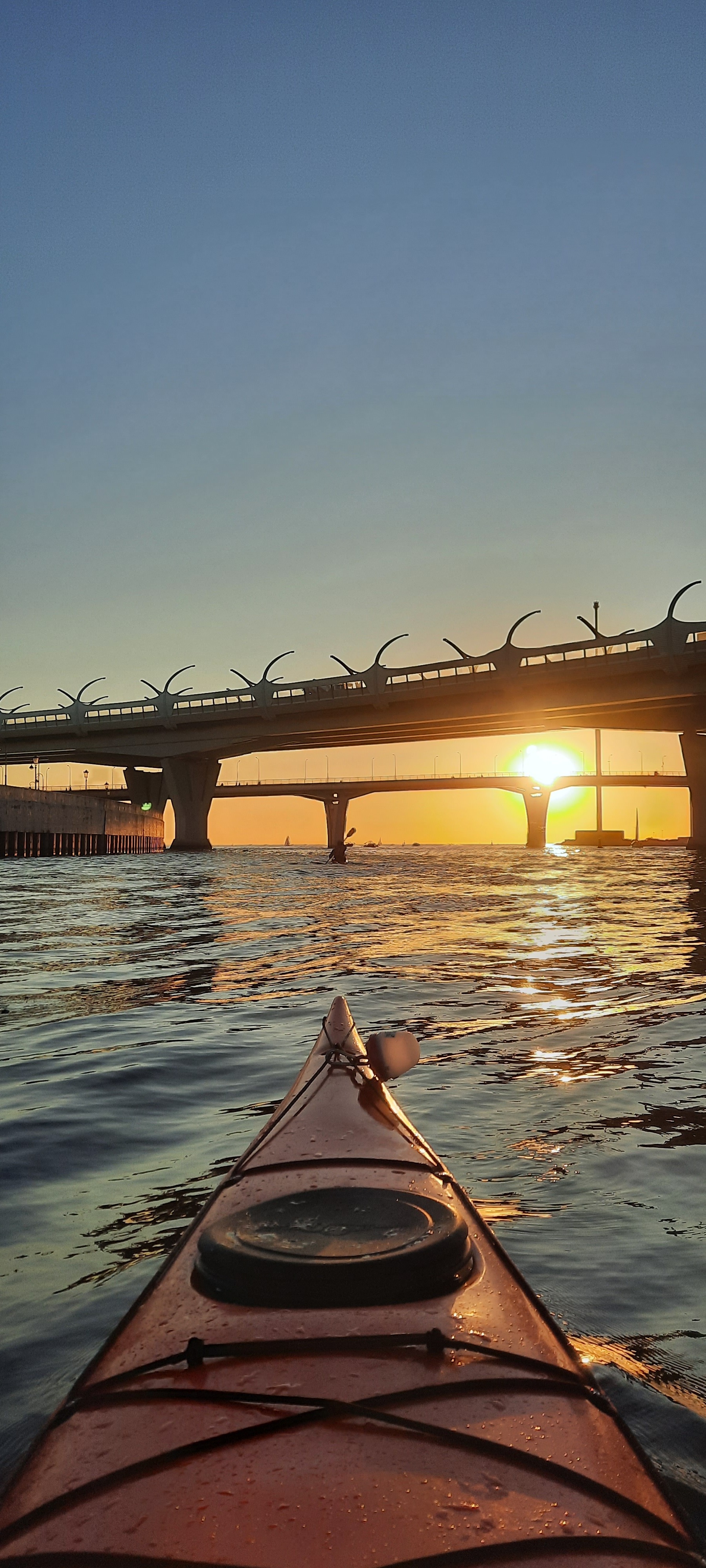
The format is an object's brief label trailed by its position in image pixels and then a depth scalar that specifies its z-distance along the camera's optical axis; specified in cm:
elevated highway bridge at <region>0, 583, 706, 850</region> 5503
